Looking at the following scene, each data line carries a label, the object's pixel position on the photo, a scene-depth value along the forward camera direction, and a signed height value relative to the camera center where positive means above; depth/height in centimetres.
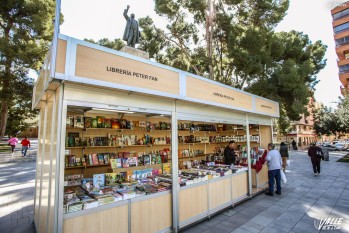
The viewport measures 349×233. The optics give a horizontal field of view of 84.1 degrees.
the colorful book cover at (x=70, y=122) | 393 +28
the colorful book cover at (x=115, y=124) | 451 +27
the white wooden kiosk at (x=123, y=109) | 252 +47
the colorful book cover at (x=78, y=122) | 405 +29
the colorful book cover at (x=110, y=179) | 390 -89
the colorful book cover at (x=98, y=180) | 372 -86
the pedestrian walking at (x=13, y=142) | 1420 -46
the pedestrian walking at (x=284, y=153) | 938 -88
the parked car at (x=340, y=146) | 2364 -143
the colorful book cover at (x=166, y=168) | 499 -86
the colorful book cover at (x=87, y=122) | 419 +29
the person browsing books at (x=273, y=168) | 589 -100
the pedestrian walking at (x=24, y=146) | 1402 -76
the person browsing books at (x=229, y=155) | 643 -67
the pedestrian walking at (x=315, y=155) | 860 -94
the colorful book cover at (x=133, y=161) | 448 -61
